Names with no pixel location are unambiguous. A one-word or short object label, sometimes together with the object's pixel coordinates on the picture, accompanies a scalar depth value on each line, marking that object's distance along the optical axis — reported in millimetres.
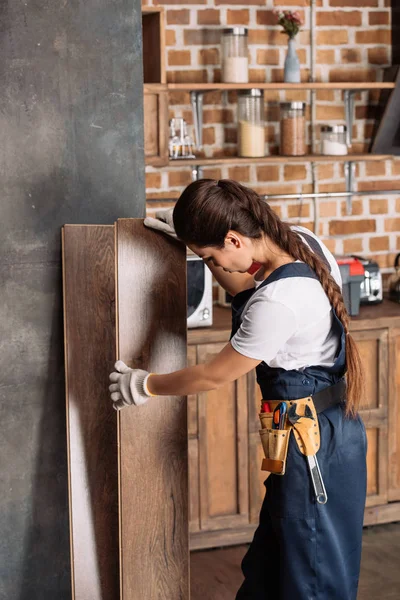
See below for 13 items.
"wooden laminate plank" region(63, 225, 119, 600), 2379
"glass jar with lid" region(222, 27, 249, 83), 3617
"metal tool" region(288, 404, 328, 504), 2188
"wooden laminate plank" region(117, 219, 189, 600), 2342
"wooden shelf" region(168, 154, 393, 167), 3629
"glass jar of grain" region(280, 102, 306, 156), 3760
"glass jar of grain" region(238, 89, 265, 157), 3717
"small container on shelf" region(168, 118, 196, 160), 3650
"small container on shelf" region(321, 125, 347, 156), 3823
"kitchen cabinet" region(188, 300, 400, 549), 3477
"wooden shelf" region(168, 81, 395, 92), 3553
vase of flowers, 3676
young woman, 2059
